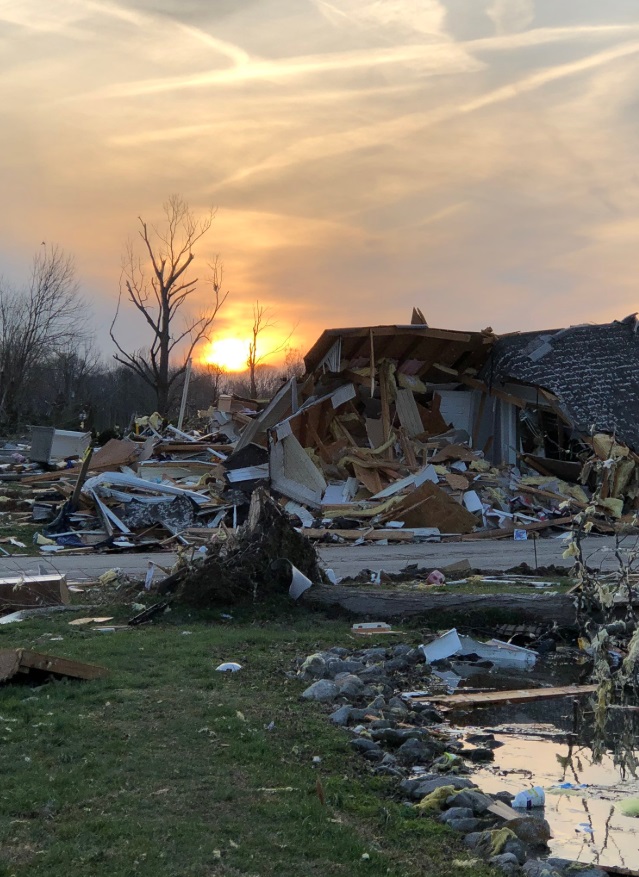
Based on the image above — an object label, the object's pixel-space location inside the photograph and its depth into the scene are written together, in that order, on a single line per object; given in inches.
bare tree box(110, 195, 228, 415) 1817.2
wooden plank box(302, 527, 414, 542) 678.5
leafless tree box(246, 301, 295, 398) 2317.9
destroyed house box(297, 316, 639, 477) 829.2
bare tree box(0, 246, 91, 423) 1973.4
